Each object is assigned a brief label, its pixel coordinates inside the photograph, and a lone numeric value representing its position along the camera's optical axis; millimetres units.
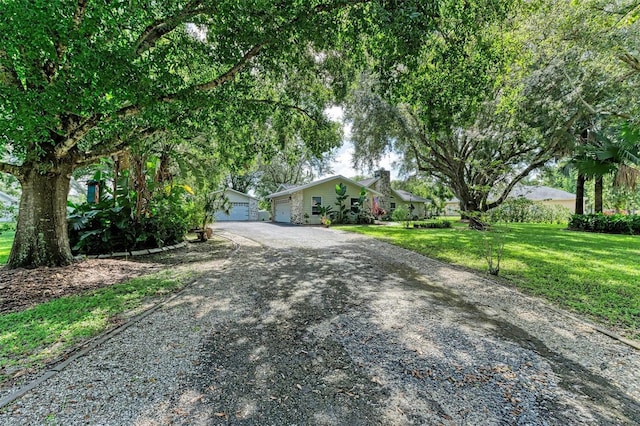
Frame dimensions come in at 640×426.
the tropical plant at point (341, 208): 22141
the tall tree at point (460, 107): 5945
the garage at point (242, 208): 30141
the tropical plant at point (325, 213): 20684
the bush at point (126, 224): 7740
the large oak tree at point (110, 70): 3865
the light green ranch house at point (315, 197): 22359
